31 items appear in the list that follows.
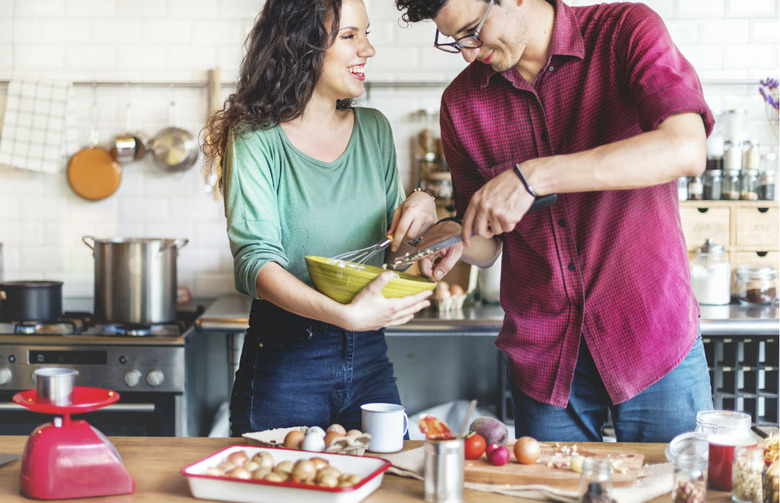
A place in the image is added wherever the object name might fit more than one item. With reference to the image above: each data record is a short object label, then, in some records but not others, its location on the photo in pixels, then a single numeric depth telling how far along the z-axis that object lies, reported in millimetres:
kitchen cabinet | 3861
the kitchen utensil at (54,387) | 1509
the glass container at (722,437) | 1537
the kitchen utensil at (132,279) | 3449
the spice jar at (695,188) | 3863
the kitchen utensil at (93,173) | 4027
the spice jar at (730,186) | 3887
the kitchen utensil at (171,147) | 4027
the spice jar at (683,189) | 3895
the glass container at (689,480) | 1382
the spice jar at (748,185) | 3898
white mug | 1725
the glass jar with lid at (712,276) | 3686
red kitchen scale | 1484
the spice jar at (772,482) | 1418
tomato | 1637
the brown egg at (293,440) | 1678
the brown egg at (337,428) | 1745
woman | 2029
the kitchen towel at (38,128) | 4016
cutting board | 1509
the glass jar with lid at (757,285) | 3717
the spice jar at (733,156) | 3848
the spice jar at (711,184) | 3871
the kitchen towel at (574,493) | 1465
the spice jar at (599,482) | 1367
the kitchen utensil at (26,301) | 3479
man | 1860
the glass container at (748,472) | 1426
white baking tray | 1412
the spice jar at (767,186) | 3895
